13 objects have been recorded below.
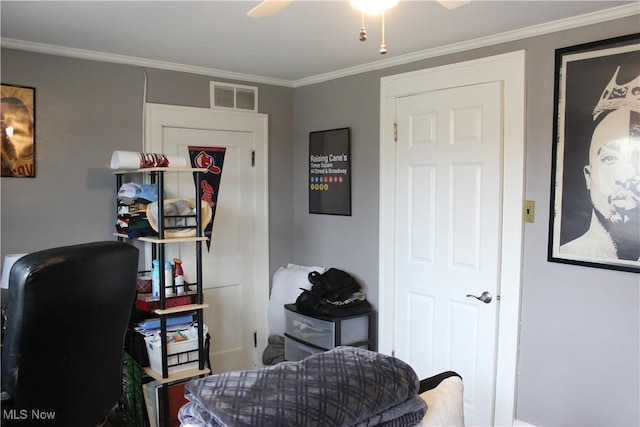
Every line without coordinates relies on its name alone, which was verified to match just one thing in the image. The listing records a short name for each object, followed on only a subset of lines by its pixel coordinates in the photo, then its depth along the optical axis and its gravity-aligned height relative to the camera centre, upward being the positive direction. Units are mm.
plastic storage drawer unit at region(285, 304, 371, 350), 3156 -888
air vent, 3518 +685
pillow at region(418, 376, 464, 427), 1355 -591
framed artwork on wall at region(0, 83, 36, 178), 2752 +333
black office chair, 1633 -501
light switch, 2570 -78
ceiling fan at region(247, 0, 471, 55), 1433 +575
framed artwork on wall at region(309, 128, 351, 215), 3525 +151
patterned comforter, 998 -425
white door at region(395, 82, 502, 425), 2727 -228
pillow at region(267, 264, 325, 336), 3691 -724
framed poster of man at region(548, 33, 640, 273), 2234 +180
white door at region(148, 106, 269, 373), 3430 -353
